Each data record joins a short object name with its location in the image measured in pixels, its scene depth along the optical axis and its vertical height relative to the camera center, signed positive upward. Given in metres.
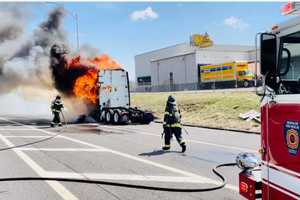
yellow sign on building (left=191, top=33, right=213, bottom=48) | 87.94 +10.28
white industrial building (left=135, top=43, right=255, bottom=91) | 69.00 +4.23
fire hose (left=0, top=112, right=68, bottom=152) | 11.80 -1.92
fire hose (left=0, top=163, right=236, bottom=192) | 6.46 -1.79
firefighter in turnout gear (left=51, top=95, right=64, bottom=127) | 19.89 -1.15
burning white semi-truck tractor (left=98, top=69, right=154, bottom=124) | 23.29 -0.36
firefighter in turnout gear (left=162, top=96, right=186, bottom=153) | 10.77 -1.09
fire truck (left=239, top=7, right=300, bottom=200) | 3.14 -0.22
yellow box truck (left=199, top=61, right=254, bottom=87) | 46.86 +1.47
